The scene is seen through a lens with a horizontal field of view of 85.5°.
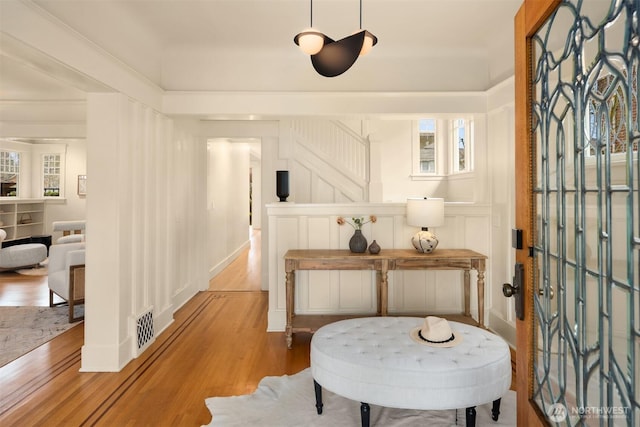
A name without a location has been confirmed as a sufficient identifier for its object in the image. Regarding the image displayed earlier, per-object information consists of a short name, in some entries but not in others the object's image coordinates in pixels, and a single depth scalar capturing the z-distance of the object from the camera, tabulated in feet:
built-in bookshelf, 26.35
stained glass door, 2.70
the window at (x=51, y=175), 28.99
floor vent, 10.50
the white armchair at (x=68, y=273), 13.21
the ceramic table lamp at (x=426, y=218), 11.34
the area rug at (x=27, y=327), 10.89
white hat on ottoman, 6.93
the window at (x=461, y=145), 19.30
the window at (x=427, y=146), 22.62
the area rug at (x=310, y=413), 7.03
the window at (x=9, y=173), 27.07
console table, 10.93
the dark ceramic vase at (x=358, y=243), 11.69
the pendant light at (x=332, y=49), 6.20
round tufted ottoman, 6.05
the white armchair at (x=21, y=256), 20.31
